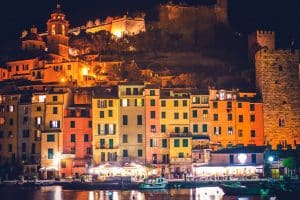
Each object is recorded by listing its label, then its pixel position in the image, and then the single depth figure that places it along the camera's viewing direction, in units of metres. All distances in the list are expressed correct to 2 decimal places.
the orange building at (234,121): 83.19
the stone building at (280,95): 84.44
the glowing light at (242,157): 77.12
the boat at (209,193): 66.05
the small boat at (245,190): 68.12
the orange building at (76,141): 80.56
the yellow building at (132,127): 80.00
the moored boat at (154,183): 73.31
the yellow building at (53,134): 80.25
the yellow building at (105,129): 79.75
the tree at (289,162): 77.31
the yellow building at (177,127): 78.94
